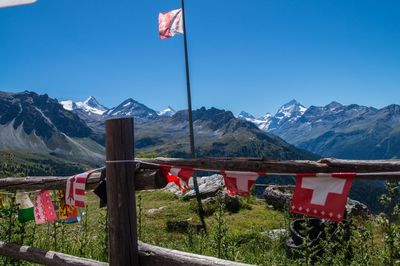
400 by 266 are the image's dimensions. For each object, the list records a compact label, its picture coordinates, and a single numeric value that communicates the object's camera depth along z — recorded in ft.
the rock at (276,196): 59.15
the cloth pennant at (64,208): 18.97
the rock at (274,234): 36.19
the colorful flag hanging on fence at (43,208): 18.05
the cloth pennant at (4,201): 21.55
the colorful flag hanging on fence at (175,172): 13.16
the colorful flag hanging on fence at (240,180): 11.93
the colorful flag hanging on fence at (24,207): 19.27
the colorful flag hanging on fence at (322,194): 10.07
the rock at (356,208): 52.31
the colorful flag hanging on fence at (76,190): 15.66
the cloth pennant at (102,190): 14.26
